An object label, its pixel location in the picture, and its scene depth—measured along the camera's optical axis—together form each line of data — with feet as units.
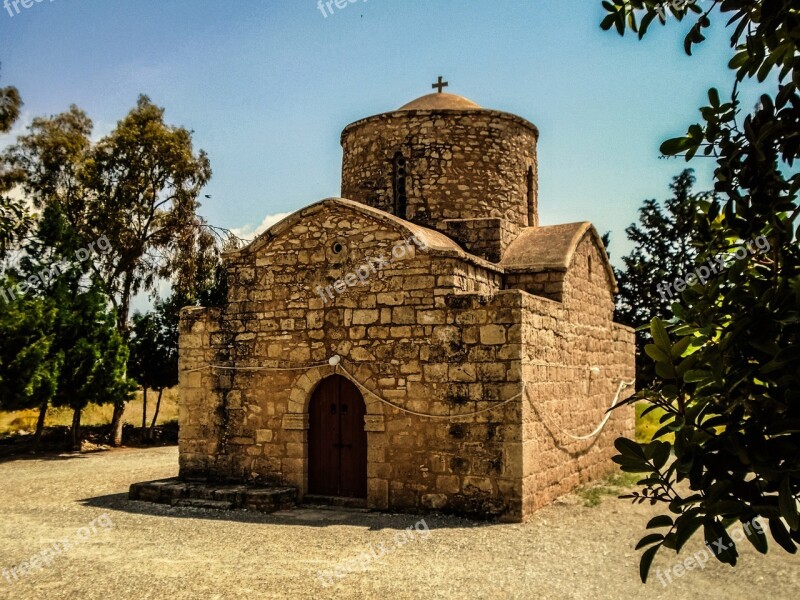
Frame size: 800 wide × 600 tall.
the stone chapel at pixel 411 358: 28.63
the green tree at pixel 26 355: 47.73
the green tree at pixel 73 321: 53.36
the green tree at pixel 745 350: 5.74
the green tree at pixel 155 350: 64.59
